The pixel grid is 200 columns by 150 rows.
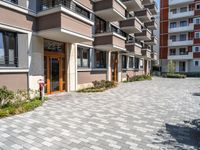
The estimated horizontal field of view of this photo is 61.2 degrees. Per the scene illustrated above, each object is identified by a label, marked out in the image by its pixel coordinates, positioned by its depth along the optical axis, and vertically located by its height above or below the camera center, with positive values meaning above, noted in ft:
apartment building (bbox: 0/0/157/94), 26.91 +5.88
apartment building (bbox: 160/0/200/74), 114.01 +25.70
